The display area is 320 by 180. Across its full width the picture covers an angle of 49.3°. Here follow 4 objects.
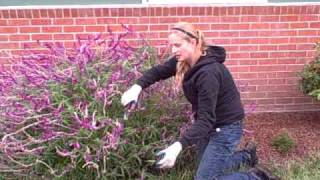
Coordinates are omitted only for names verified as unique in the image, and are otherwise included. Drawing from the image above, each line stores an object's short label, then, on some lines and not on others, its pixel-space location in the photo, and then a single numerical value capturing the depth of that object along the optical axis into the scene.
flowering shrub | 2.57
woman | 2.33
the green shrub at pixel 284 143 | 3.15
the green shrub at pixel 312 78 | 3.42
